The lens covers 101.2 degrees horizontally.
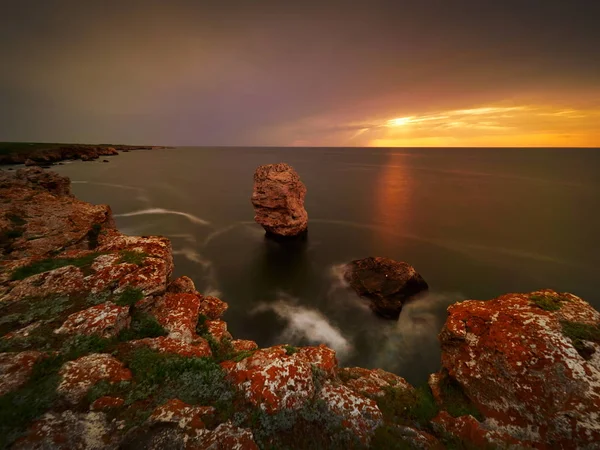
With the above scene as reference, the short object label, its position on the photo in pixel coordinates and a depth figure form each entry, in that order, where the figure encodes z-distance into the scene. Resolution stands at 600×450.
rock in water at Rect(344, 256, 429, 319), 17.23
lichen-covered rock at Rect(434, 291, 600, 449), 5.32
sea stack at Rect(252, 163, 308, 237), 27.19
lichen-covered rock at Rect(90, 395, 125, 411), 4.92
